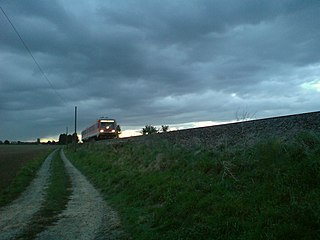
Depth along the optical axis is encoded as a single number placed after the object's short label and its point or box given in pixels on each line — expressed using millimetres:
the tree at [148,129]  35238
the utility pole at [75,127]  53812
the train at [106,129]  44562
